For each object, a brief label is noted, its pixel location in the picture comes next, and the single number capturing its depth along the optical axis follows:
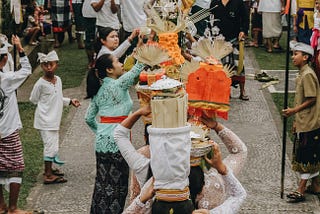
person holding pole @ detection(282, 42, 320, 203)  9.98
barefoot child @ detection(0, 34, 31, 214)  9.44
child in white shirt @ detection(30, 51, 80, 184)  10.81
